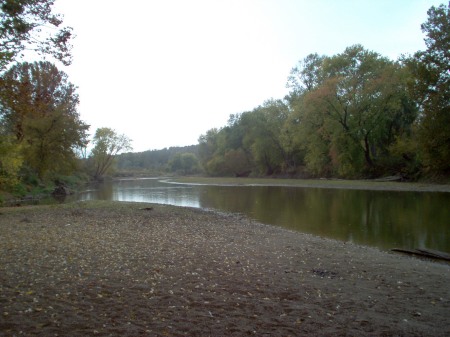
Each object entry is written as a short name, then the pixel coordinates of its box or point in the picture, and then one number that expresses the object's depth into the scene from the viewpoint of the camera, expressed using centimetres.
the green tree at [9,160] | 2102
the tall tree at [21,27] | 857
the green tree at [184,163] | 14179
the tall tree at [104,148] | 9388
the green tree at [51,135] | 3153
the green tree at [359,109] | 4906
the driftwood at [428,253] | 1199
